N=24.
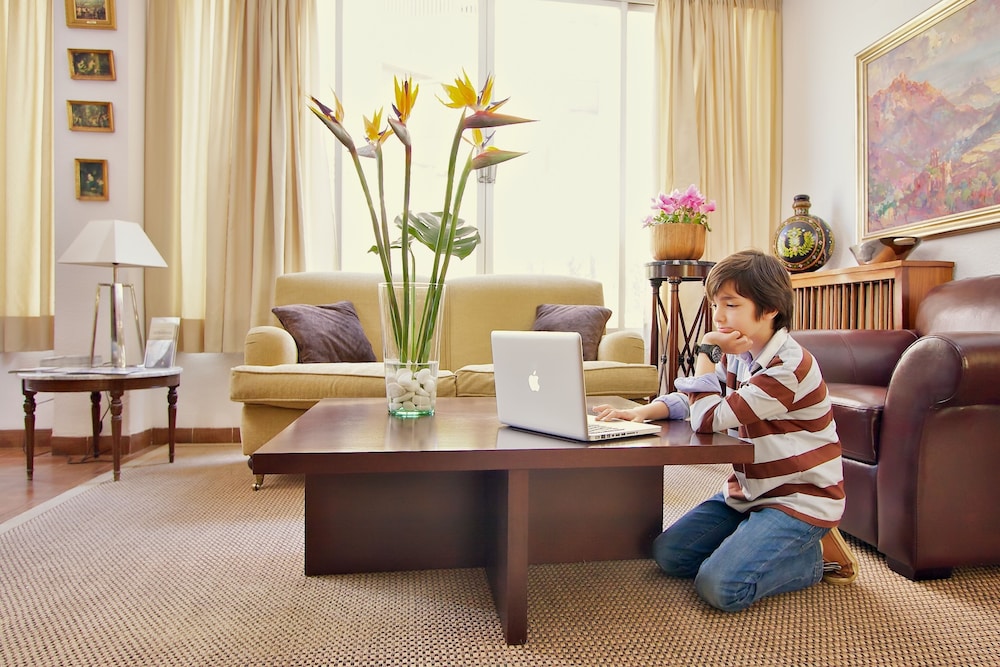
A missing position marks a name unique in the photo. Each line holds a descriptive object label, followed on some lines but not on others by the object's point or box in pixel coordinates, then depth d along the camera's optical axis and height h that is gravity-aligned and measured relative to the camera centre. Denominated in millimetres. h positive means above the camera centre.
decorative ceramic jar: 3215 +488
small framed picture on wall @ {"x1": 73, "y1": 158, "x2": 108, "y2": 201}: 3125 +781
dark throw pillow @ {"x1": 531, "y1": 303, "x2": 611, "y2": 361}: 3041 +76
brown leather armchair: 1476 -298
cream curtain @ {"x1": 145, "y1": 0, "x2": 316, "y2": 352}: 3398 +963
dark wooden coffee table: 1246 -416
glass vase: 1527 -12
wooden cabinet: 2549 +187
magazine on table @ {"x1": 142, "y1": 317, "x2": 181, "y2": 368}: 2951 -20
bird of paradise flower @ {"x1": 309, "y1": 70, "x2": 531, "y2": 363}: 1362 +320
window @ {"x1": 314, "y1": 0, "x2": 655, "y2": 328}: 3736 +1332
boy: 1355 -211
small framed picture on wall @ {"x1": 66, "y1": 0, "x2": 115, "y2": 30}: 3102 +1581
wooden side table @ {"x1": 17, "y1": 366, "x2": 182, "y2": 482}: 2486 -185
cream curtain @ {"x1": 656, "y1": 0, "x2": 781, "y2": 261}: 3855 +1389
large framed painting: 2553 +942
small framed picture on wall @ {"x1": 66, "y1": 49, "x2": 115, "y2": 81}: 3121 +1345
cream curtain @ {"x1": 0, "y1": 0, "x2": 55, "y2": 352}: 3279 +839
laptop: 1211 -104
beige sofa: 2506 -71
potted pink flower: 3252 +573
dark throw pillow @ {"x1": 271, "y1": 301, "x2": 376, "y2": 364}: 2859 +19
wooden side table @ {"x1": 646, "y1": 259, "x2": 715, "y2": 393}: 3275 +96
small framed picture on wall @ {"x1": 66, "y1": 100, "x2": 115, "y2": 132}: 3127 +1090
